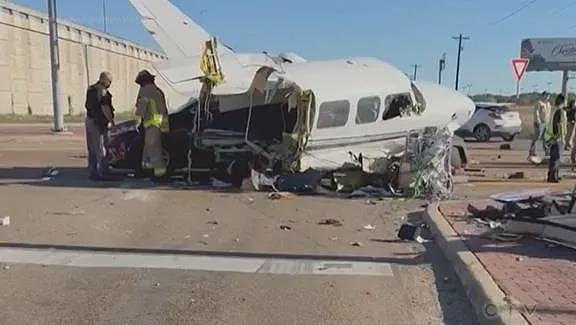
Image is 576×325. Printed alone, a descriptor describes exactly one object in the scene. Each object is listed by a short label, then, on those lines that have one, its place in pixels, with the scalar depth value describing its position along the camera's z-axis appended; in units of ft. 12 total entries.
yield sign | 79.46
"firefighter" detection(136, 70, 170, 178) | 43.75
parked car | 100.73
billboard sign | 259.80
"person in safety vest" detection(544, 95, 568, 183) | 46.57
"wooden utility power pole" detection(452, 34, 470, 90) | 276.62
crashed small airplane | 41.83
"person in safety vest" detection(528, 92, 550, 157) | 60.75
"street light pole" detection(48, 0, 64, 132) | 95.30
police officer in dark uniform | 44.34
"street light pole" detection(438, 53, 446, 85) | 279.32
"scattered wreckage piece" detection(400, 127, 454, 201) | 38.78
